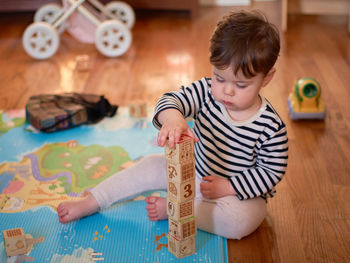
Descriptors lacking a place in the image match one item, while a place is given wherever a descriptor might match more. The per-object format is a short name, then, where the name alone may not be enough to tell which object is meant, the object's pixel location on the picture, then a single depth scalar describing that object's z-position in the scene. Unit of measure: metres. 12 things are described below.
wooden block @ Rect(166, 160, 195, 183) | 0.89
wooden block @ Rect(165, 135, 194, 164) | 0.87
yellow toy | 1.63
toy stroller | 2.22
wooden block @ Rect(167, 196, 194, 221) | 0.93
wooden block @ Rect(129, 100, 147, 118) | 1.64
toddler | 0.92
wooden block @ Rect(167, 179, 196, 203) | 0.91
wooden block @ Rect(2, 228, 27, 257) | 1.01
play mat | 1.03
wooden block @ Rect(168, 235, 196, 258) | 0.98
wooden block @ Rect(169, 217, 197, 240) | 0.95
